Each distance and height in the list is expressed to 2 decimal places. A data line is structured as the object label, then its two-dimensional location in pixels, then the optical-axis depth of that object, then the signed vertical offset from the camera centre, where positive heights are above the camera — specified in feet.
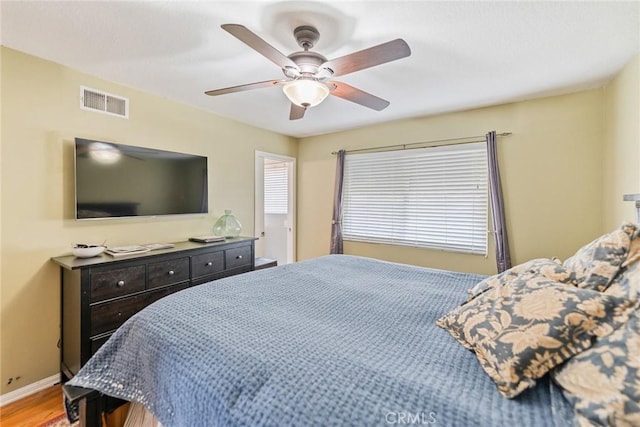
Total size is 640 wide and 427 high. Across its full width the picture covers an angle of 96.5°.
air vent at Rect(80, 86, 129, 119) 7.80 +2.99
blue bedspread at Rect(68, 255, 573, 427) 2.45 -1.66
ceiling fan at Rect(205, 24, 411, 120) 4.76 +2.70
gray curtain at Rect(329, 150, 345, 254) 13.41 -0.19
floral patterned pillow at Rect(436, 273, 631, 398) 2.57 -1.18
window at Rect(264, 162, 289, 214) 15.38 +1.11
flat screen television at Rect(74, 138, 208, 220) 7.63 +0.78
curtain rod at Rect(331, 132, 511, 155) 10.27 +2.60
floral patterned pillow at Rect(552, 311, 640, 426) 2.01 -1.33
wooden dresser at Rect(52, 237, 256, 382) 6.69 -2.15
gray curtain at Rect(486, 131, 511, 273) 9.66 -0.01
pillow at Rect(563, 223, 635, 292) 3.05 -0.57
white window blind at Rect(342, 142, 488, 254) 10.41 +0.44
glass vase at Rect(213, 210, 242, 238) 11.05 -0.74
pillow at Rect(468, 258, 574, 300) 3.48 -0.84
